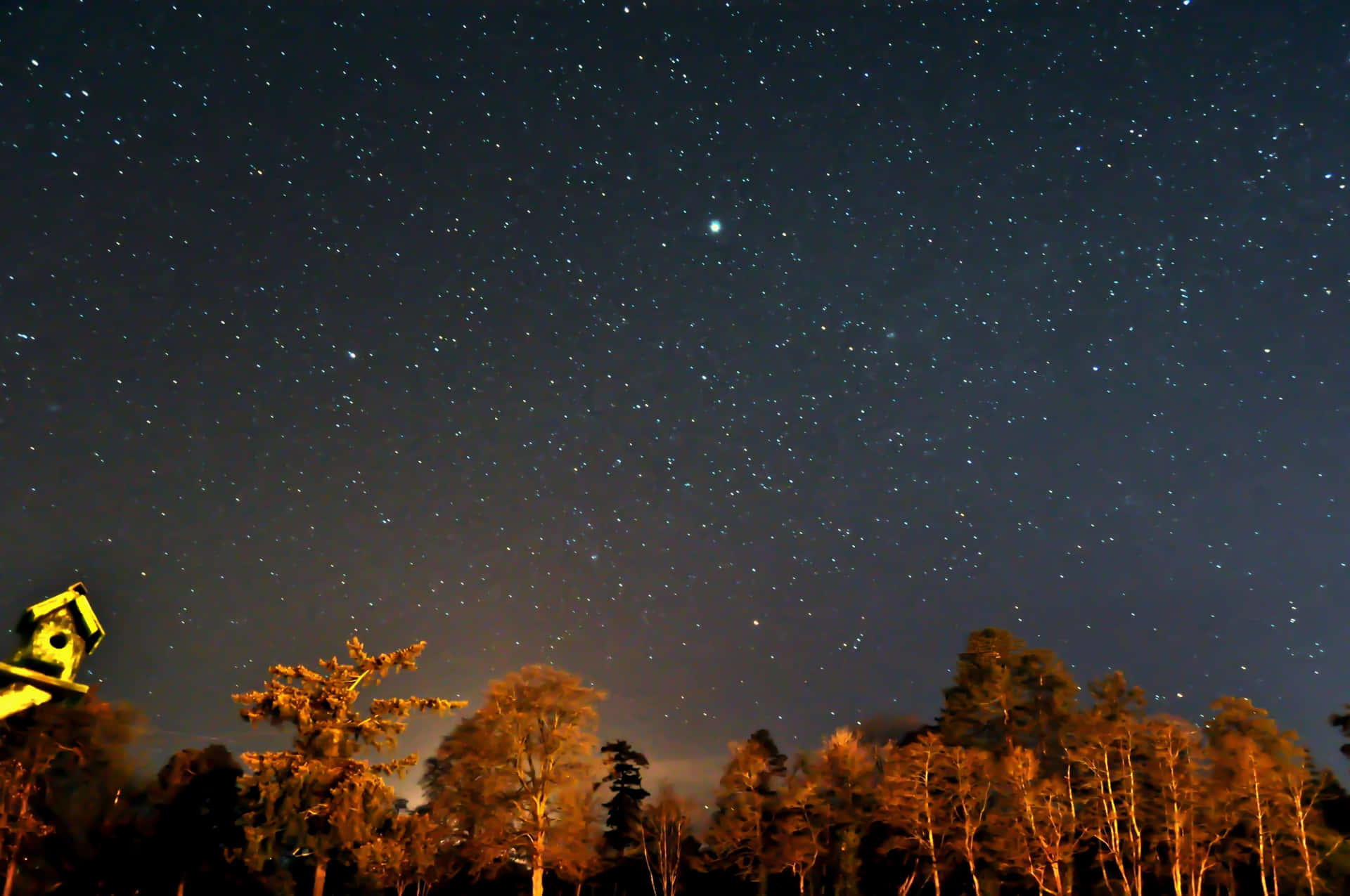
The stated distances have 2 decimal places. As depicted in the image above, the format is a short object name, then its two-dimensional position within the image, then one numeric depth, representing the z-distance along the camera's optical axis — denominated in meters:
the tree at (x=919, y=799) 40.00
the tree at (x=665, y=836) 50.91
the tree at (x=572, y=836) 40.16
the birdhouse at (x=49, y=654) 4.76
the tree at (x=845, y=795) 45.75
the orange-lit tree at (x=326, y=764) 25.34
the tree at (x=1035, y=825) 36.50
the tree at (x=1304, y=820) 36.34
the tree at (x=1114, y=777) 37.88
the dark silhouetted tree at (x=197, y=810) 40.56
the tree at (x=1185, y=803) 36.66
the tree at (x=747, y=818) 46.53
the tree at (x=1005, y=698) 46.09
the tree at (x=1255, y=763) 36.75
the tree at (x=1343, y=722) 42.00
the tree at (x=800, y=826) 45.34
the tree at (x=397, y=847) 25.45
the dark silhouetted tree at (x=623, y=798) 54.44
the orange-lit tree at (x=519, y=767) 40.47
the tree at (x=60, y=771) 37.47
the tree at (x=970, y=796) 39.12
